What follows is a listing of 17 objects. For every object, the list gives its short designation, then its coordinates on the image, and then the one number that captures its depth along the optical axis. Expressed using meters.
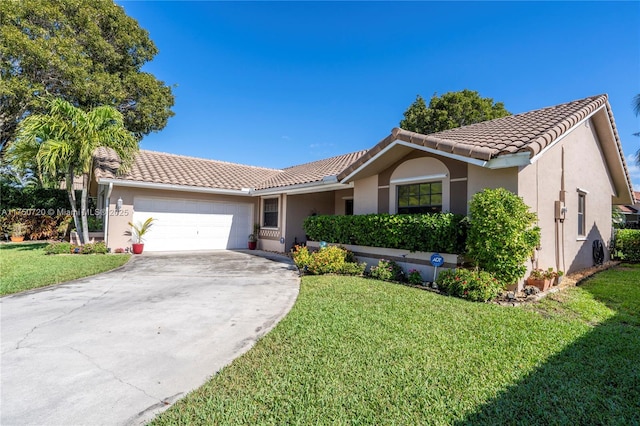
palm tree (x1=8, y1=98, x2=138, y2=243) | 11.70
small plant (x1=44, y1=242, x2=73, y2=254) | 12.43
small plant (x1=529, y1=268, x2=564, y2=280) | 7.58
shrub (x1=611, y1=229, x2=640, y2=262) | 13.30
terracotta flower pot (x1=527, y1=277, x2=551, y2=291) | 7.45
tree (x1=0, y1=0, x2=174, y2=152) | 13.80
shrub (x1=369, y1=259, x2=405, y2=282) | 8.92
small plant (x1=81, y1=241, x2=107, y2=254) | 12.58
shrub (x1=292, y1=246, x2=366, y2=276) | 9.59
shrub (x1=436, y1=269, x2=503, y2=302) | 6.59
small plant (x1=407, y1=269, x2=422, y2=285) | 8.38
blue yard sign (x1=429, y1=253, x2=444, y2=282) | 7.73
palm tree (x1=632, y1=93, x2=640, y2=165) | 20.18
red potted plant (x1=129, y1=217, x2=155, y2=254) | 13.89
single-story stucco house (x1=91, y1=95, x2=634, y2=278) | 8.21
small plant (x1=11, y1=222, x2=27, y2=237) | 17.42
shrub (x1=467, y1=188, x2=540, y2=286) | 6.70
